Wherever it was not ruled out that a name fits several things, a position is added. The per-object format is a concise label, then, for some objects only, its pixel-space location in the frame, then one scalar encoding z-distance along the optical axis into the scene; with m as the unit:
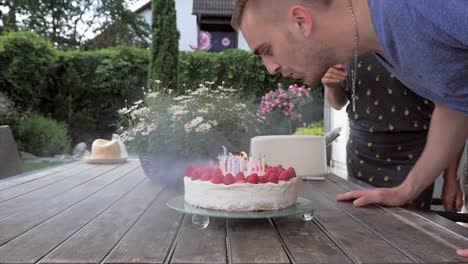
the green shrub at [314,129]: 7.23
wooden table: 0.90
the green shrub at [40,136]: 8.49
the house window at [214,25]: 15.10
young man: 0.89
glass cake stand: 1.12
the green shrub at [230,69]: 9.23
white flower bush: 1.78
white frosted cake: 1.19
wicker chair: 2.71
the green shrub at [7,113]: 7.59
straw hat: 2.96
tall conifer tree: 8.16
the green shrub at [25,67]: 8.59
